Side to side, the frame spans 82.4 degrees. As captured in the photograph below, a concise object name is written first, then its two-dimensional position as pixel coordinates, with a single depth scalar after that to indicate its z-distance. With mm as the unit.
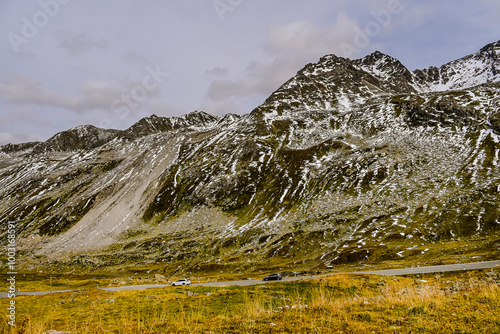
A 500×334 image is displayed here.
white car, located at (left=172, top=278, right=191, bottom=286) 51709
